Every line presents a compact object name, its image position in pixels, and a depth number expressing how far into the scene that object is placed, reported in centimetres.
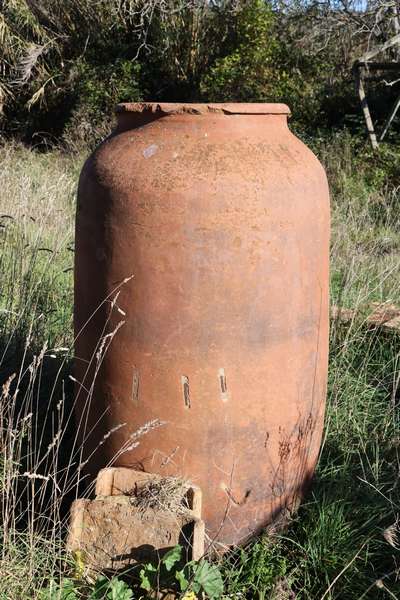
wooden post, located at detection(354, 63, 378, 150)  1045
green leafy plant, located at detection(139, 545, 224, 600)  195
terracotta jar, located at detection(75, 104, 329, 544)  213
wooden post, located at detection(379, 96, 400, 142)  1041
